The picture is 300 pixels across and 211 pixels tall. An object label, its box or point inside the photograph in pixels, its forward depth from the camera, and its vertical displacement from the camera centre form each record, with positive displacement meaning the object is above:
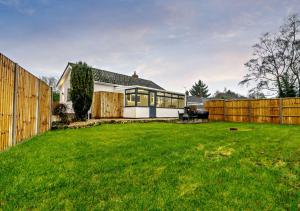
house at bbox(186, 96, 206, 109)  46.39 +2.37
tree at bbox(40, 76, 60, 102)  51.74 +7.96
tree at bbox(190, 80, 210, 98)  75.31 +7.67
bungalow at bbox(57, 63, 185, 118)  20.02 +1.48
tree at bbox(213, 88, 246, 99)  61.03 +5.82
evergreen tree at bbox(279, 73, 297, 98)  26.11 +2.90
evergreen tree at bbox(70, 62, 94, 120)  15.18 +1.57
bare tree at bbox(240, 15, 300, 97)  26.58 +6.45
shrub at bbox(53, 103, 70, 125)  14.02 -0.04
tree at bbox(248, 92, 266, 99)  29.67 +2.25
